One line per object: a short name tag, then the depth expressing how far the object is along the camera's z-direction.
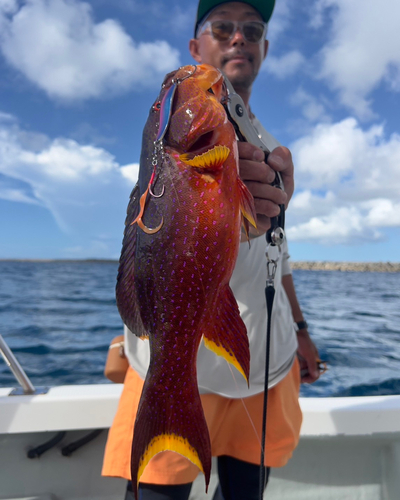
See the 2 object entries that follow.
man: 1.69
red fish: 0.93
